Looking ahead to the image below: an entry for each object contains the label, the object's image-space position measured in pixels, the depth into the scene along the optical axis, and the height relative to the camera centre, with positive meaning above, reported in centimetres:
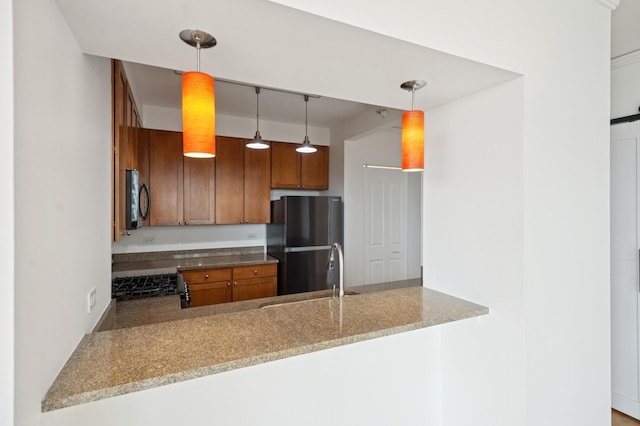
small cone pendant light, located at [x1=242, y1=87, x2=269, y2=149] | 313 +70
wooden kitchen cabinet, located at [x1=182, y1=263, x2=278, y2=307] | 336 -79
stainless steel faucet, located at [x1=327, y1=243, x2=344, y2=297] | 179 -30
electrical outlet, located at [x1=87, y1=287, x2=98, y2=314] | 129 -36
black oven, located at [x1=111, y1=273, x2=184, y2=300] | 215 -54
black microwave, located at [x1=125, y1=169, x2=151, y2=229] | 177 +8
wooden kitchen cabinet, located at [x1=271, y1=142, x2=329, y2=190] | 411 +59
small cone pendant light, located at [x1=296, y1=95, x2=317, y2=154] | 336 +71
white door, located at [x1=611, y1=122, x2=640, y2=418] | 235 -44
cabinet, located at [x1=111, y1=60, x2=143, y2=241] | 165 +39
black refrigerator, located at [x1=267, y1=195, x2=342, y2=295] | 368 -32
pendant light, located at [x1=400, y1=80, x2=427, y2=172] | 140 +32
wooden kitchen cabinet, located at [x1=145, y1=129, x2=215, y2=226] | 350 +33
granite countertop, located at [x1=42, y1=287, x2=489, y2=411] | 91 -46
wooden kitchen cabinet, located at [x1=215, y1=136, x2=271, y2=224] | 381 +37
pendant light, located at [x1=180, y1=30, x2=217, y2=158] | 102 +32
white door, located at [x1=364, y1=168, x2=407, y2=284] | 434 -19
